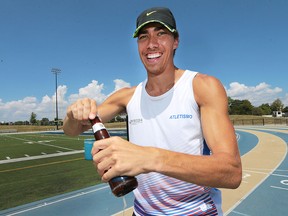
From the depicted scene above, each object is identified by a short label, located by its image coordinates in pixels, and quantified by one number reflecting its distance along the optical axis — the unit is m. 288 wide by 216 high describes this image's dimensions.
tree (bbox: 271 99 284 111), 98.79
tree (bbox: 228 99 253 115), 101.75
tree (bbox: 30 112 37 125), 108.24
